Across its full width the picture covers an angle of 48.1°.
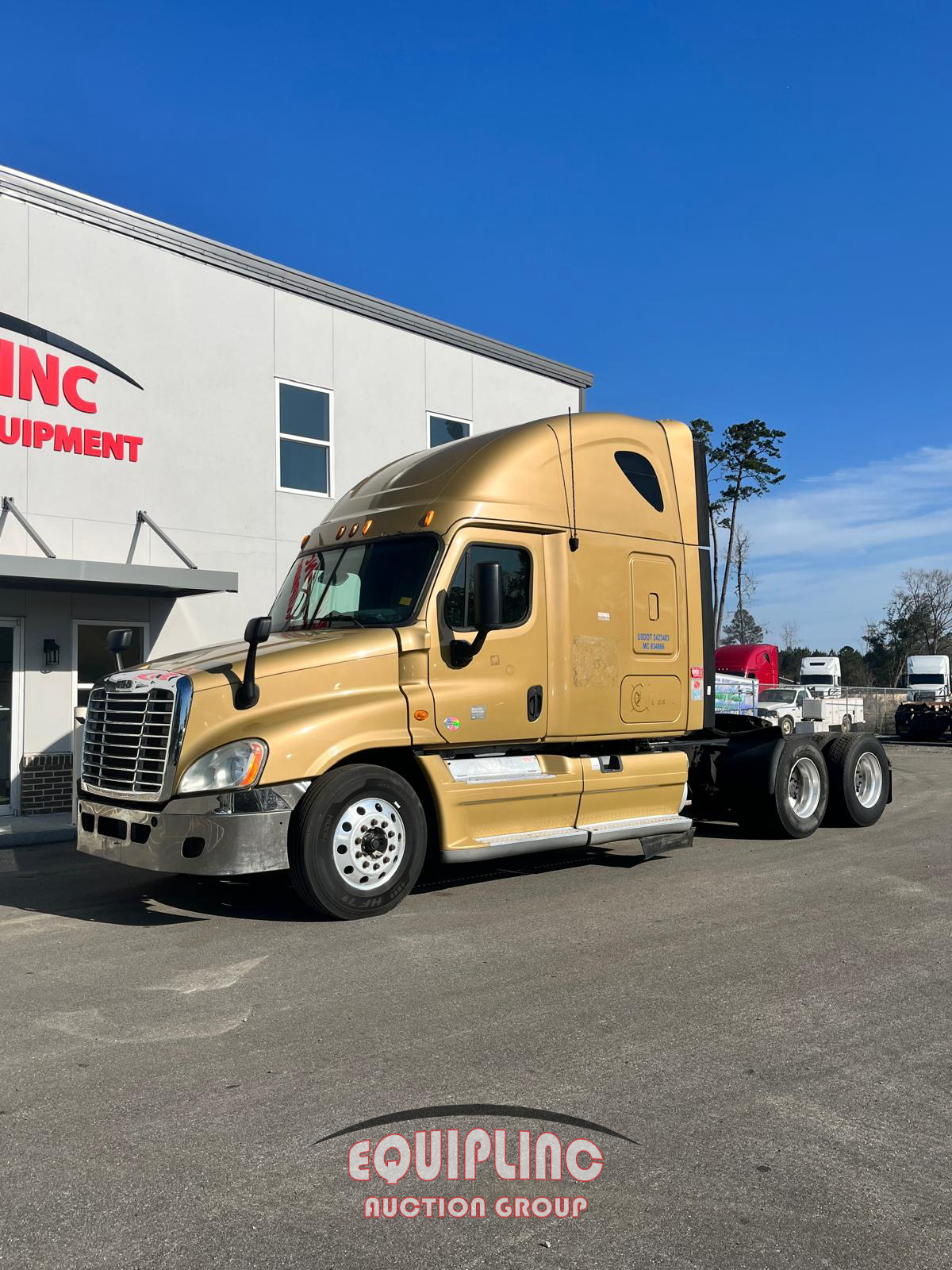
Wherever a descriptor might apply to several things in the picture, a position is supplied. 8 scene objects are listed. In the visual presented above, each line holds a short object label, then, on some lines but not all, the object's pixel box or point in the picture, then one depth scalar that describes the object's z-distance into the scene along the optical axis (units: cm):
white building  1210
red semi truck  3478
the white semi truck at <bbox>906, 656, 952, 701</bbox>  4266
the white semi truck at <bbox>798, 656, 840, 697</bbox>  4591
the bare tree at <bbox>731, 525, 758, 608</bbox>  6384
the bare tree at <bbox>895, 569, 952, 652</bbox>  7725
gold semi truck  670
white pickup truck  2886
